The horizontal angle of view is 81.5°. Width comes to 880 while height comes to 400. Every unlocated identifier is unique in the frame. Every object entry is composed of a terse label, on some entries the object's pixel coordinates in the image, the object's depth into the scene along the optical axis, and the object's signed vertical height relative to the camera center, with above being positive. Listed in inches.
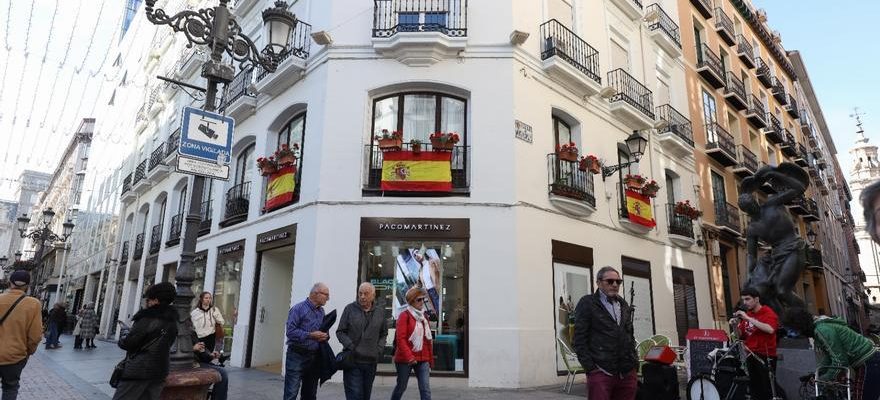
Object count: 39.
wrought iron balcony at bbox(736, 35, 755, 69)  949.2 +493.6
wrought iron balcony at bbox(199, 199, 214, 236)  621.6 +110.8
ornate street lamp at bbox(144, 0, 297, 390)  196.9 +125.5
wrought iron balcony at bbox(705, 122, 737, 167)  761.6 +263.3
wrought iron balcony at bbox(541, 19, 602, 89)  486.0 +263.5
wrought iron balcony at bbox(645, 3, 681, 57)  679.1 +391.1
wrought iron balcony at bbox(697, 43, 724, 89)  796.6 +393.1
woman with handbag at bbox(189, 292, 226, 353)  295.9 -7.0
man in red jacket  244.6 -10.4
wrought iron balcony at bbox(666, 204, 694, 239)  632.9 +116.9
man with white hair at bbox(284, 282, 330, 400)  227.1 -14.4
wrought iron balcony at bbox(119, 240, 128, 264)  924.5 +94.7
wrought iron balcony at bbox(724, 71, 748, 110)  860.0 +380.0
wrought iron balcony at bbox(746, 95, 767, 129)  911.0 +364.1
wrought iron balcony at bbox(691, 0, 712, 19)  843.6 +507.6
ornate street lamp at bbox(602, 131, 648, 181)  471.5 +157.5
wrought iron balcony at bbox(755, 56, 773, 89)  1016.9 +483.2
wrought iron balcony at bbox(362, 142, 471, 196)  427.8 +120.6
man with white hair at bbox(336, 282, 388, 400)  223.0 -11.5
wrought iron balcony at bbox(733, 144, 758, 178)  826.8 +257.2
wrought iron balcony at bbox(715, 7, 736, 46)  891.1 +505.3
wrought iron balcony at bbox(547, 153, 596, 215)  457.4 +120.9
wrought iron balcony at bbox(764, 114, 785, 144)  970.1 +354.3
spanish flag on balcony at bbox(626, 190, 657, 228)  544.4 +116.1
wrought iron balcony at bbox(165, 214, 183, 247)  716.8 +109.6
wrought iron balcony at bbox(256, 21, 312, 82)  490.0 +260.3
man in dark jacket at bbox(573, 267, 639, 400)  178.1 -9.6
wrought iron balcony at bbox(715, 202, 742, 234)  743.7 +150.5
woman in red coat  243.3 -15.2
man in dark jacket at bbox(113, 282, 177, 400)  165.8 -12.9
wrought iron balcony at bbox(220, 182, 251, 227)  550.3 +112.8
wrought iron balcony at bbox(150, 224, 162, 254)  787.4 +107.5
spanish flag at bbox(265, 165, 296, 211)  464.7 +111.5
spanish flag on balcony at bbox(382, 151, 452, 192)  418.6 +114.6
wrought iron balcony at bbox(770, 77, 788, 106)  1082.7 +478.8
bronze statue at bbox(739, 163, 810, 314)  341.7 +56.9
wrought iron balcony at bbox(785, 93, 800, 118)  1157.2 +475.4
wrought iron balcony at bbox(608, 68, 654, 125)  581.3 +260.6
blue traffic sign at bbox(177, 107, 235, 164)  219.5 +74.9
